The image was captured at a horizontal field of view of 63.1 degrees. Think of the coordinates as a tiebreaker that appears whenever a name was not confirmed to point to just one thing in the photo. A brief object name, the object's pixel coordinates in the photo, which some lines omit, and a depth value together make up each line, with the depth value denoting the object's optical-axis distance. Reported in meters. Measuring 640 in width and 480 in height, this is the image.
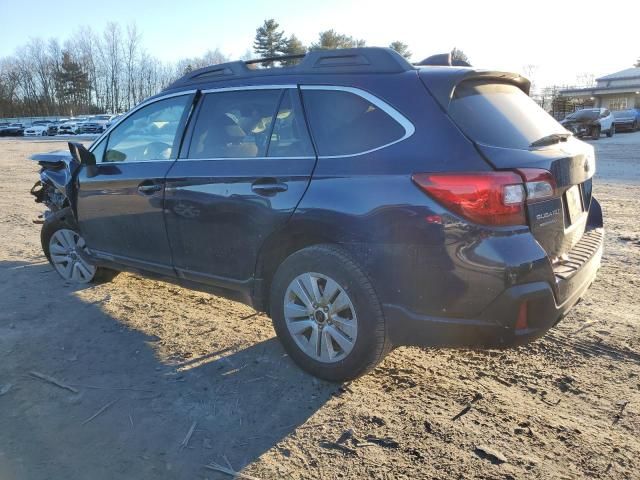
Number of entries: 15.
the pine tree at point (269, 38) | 64.88
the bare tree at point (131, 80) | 84.00
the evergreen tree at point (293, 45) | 60.67
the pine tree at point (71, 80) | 80.12
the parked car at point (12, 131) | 51.91
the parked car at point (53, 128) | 46.47
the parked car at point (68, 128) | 44.97
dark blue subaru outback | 2.64
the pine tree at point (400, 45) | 59.29
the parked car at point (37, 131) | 46.53
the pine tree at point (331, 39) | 56.03
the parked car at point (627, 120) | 34.34
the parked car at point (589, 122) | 26.39
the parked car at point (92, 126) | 43.97
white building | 53.38
